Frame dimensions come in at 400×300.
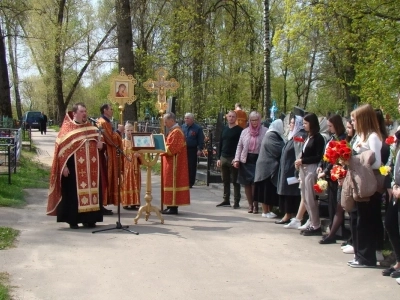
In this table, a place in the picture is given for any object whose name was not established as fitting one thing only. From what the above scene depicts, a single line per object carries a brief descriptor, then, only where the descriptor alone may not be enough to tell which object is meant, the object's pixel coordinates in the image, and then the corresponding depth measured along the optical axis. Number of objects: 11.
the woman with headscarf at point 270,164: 10.20
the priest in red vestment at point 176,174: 10.66
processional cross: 12.82
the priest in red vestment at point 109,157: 10.71
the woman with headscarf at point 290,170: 9.48
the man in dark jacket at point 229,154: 11.55
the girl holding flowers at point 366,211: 6.89
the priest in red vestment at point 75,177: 9.23
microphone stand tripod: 9.01
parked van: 49.71
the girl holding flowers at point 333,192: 8.14
